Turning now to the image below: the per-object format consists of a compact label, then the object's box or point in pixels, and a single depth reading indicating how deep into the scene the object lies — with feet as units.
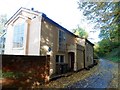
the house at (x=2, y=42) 33.43
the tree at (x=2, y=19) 102.45
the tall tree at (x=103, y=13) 18.33
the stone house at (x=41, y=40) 25.56
